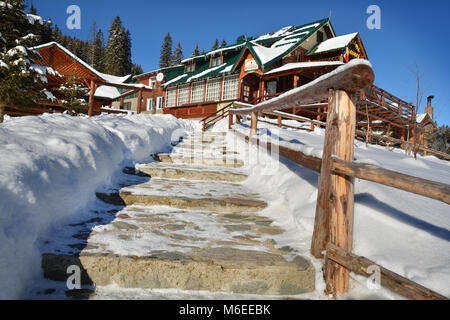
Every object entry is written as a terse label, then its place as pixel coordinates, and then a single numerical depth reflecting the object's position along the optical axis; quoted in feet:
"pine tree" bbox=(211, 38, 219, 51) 200.64
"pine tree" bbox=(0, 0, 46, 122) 29.37
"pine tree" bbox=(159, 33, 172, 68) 193.36
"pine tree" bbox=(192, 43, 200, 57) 188.93
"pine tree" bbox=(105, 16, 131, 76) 155.02
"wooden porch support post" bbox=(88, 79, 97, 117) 42.80
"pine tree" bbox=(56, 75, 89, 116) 43.68
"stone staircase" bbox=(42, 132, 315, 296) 6.17
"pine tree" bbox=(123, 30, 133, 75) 163.88
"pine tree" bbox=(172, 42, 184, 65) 192.54
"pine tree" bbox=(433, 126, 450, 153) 84.33
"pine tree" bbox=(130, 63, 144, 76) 206.26
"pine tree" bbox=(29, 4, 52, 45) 164.35
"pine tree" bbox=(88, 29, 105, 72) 162.07
